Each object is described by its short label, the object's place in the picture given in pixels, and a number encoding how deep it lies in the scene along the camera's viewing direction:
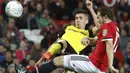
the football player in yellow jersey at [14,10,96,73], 12.25
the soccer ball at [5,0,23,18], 13.35
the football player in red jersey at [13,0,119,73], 11.13
